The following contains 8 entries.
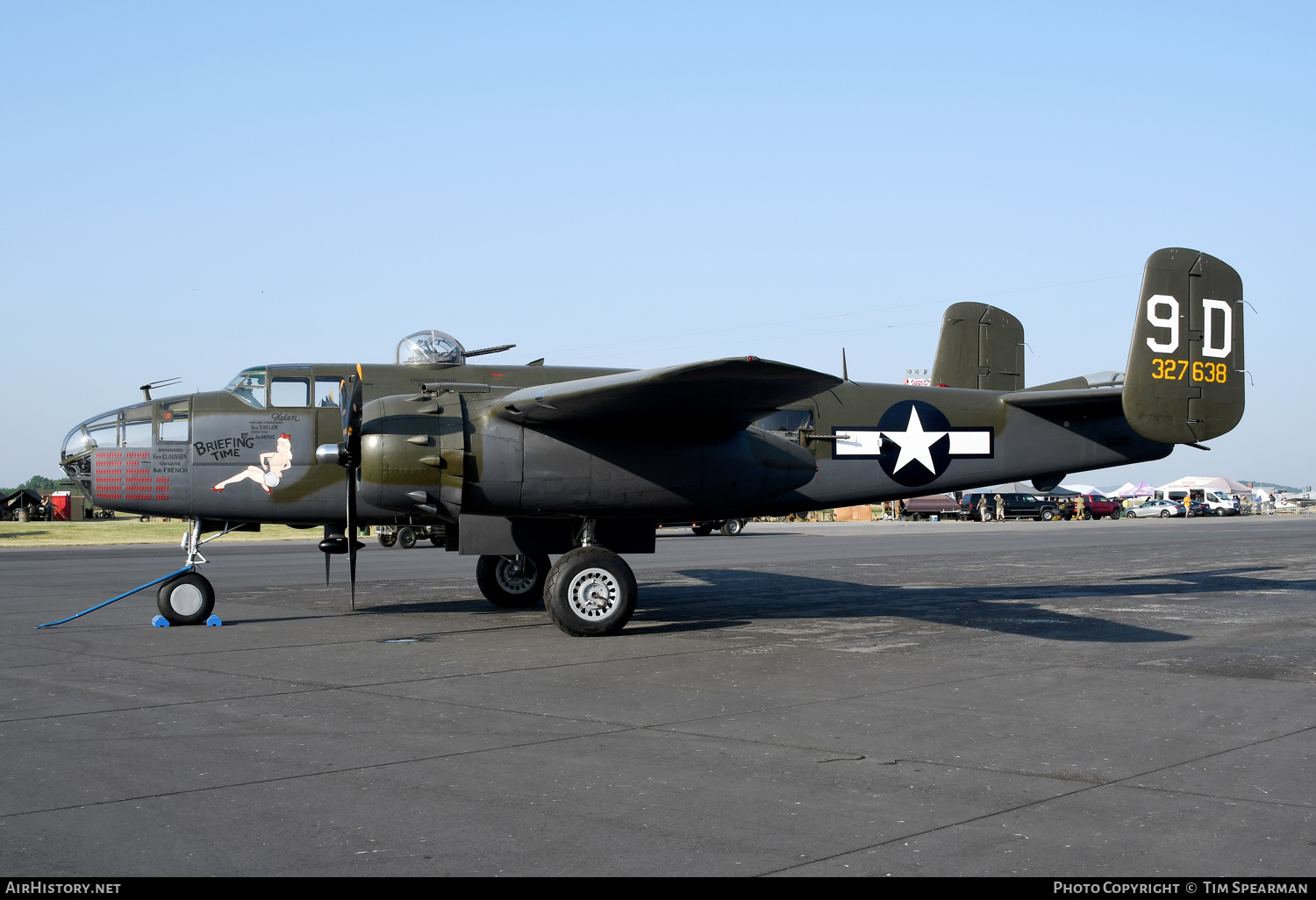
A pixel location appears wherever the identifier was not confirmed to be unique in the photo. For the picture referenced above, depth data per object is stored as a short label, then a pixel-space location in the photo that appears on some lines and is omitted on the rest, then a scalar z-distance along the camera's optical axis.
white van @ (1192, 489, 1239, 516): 85.38
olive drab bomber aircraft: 12.62
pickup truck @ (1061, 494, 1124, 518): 76.12
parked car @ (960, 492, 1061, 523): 71.75
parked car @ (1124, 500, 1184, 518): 79.69
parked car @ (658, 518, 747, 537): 44.25
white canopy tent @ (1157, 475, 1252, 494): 109.68
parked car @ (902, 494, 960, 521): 72.50
